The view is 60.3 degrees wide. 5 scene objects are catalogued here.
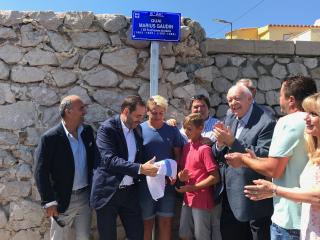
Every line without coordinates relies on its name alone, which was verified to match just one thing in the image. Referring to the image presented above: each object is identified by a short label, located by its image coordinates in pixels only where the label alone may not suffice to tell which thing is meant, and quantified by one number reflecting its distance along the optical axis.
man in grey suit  2.12
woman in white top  1.52
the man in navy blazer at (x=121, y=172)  2.43
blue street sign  2.98
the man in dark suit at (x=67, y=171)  2.45
